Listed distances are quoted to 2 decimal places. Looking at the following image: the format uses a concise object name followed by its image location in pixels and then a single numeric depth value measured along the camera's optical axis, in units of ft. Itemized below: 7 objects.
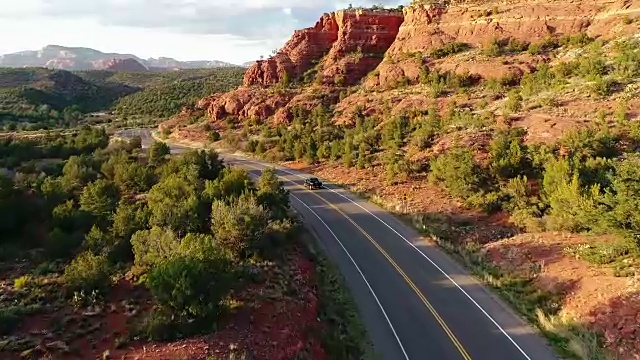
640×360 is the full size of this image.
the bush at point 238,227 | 68.03
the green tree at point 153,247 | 61.21
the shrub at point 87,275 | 57.62
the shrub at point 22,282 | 60.85
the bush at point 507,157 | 104.06
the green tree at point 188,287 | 49.49
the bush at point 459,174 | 104.12
